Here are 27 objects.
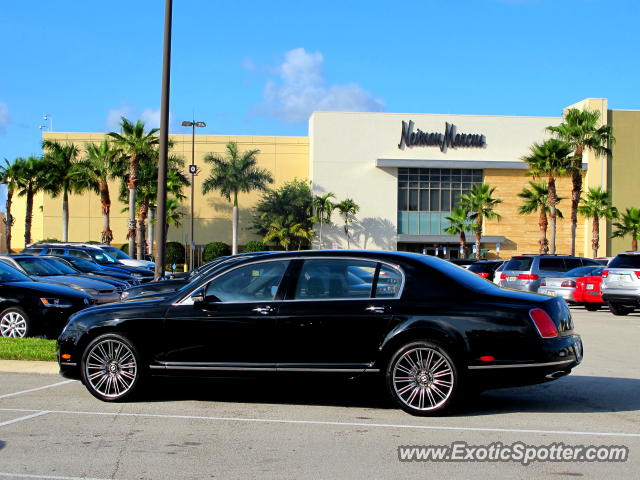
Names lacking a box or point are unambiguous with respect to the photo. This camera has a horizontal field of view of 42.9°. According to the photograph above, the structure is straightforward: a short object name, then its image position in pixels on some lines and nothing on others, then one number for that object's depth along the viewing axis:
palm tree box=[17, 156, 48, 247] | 56.97
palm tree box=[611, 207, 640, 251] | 65.19
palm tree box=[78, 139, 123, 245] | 50.75
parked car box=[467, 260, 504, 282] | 34.03
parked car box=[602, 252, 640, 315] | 21.39
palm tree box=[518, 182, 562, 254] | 59.52
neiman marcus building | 71.69
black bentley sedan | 7.89
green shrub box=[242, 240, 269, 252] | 68.22
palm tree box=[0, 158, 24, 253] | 57.72
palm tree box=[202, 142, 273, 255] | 68.50
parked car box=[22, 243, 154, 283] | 26.44
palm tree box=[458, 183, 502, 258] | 66.94
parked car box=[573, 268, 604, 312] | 23.84
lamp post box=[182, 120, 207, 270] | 50.10
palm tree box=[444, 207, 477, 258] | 68.23
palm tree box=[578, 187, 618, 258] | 64.50
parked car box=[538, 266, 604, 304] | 24.55
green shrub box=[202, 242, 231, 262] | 69.00
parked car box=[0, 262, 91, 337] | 14.01
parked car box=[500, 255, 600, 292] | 25.64
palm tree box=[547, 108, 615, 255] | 51.19
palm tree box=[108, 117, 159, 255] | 47.94
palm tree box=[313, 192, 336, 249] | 70.19
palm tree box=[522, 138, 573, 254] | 51.69
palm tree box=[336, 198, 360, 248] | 70.44
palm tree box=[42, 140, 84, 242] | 56.22
